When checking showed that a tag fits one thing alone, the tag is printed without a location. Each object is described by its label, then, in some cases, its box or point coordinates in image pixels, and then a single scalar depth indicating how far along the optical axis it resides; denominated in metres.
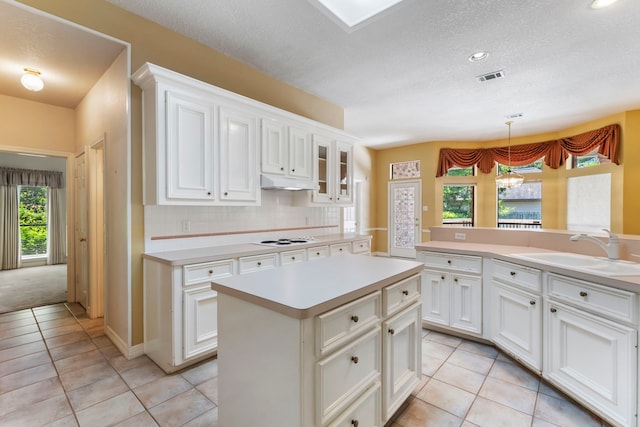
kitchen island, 1.15
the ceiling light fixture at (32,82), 2.72
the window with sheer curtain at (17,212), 6.10
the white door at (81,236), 3.61
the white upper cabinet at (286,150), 3.17
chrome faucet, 2.11
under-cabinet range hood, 3.09
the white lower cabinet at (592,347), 1.59
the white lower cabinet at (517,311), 2.14
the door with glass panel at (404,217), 7.27
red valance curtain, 4.87
